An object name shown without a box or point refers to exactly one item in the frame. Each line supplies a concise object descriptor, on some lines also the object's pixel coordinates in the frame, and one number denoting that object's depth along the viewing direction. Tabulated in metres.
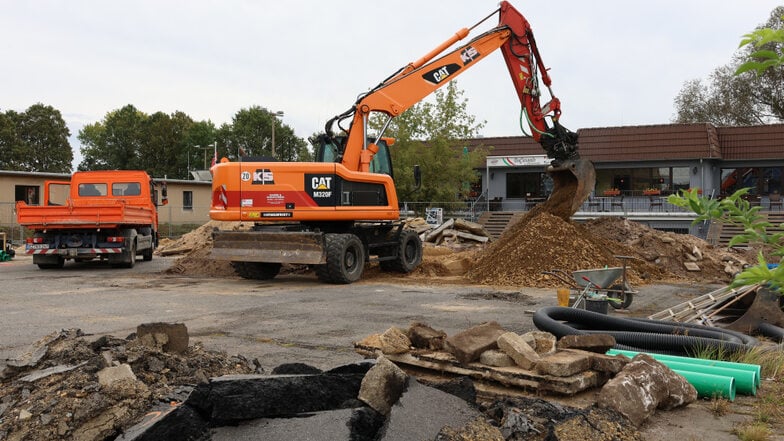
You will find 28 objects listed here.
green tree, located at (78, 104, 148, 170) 77.50
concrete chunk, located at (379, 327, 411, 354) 5.82
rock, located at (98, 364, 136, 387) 4.32
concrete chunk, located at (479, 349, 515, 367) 5.35
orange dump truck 17.12
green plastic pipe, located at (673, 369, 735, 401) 5.25
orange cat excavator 13.95
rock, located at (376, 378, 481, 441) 3.91
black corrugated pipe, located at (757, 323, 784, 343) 7.55
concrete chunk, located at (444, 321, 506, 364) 5.39
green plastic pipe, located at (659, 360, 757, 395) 5.35
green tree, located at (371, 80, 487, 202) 34.72
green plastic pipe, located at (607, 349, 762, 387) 5.48
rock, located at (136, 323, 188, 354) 5.64
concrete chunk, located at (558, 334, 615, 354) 5.68
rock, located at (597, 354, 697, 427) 4.63
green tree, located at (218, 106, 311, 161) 77.61
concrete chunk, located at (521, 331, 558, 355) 5.63
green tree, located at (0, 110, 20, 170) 65.56
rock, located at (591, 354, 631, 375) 5.30
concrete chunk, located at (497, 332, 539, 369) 5.22
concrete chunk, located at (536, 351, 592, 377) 5.02
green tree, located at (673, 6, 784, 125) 45.50
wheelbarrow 9.62
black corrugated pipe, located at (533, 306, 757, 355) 6.40
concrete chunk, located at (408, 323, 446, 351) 5.84
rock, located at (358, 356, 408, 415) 4.26
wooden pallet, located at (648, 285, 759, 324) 8.85
